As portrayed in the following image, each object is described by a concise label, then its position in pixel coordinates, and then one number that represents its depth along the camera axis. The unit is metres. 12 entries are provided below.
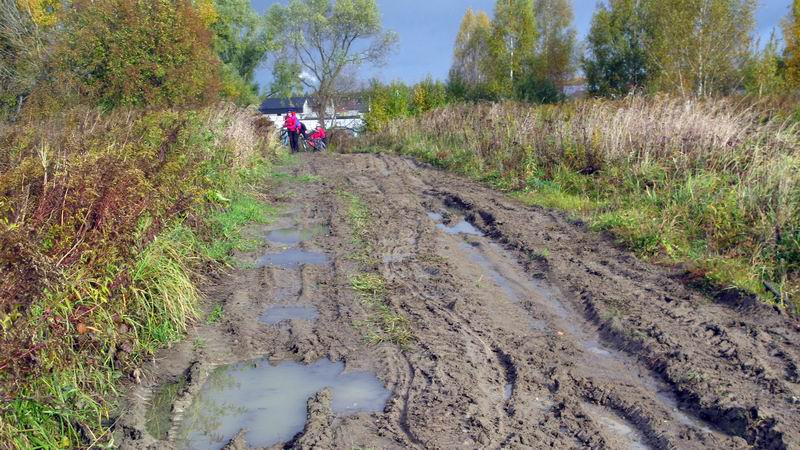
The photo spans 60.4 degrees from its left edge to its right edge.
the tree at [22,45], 20.53
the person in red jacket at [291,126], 26.70
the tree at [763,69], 21.11
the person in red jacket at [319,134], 28.04
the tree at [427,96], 34.15
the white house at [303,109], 51.99
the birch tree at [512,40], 44.34
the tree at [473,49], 48.65
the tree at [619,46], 33.81
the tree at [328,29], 51.62
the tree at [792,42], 28.90
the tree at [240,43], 42.34
